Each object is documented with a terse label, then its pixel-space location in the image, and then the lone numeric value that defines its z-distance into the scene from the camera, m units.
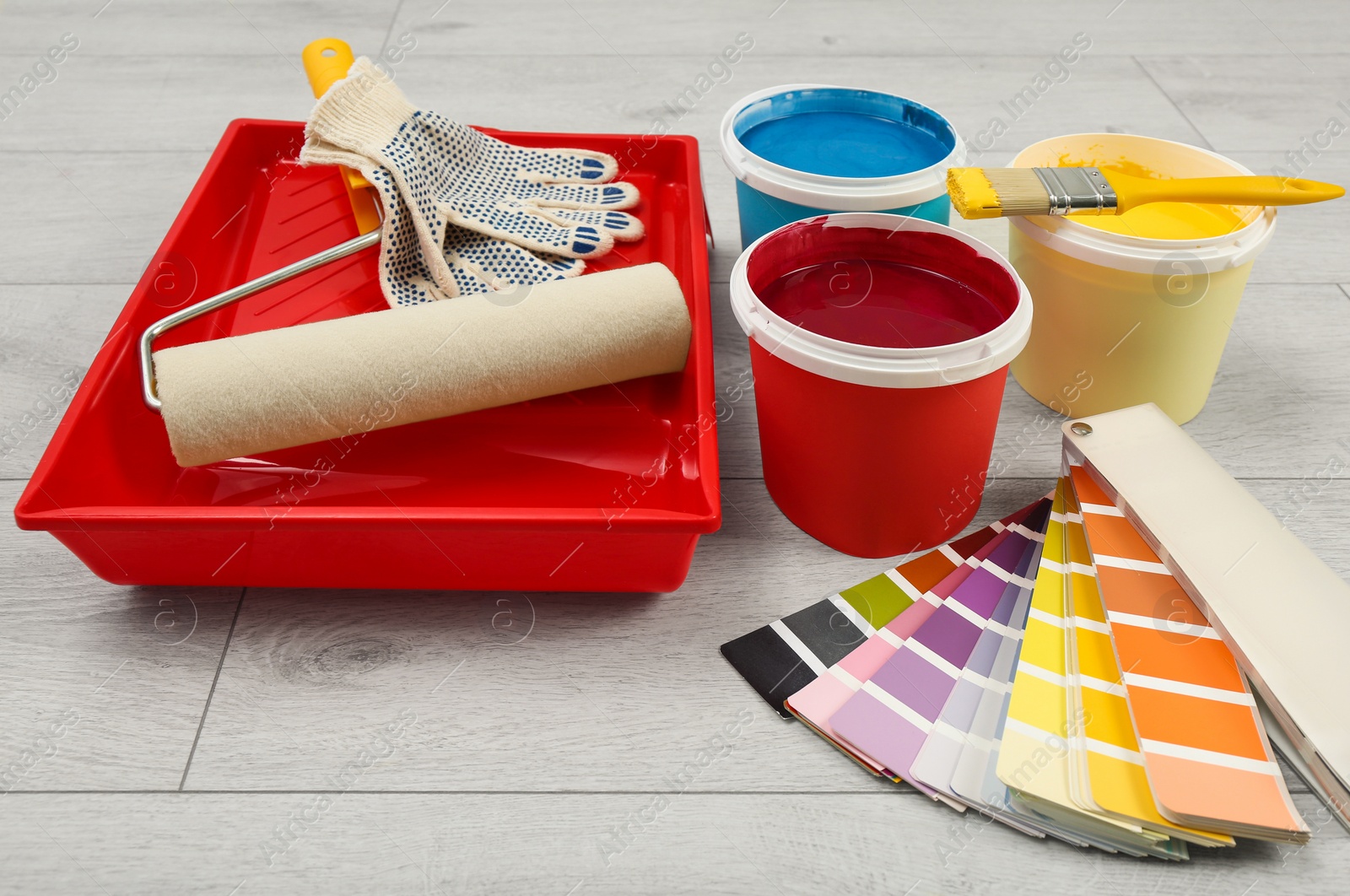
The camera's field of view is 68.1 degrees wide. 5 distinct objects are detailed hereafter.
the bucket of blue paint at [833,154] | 0.76
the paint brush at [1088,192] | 0.68
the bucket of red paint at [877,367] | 0.60
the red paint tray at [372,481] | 0.57
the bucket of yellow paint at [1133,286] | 0.69
